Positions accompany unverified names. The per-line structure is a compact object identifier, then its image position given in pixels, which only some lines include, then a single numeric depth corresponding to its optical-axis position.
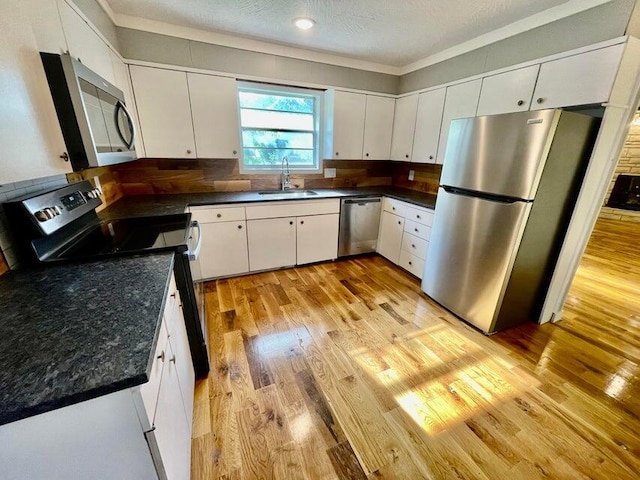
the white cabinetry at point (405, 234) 2.78
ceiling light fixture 2.15
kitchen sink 2.98
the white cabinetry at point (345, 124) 3.11
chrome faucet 3.26
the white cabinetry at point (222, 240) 2.60
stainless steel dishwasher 3.19
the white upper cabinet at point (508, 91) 2.06
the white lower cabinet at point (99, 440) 0.59
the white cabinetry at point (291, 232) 2.83
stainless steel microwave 1.06
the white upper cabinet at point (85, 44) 1.27
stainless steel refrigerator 1.72
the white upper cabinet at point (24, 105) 0.82
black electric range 1.14
